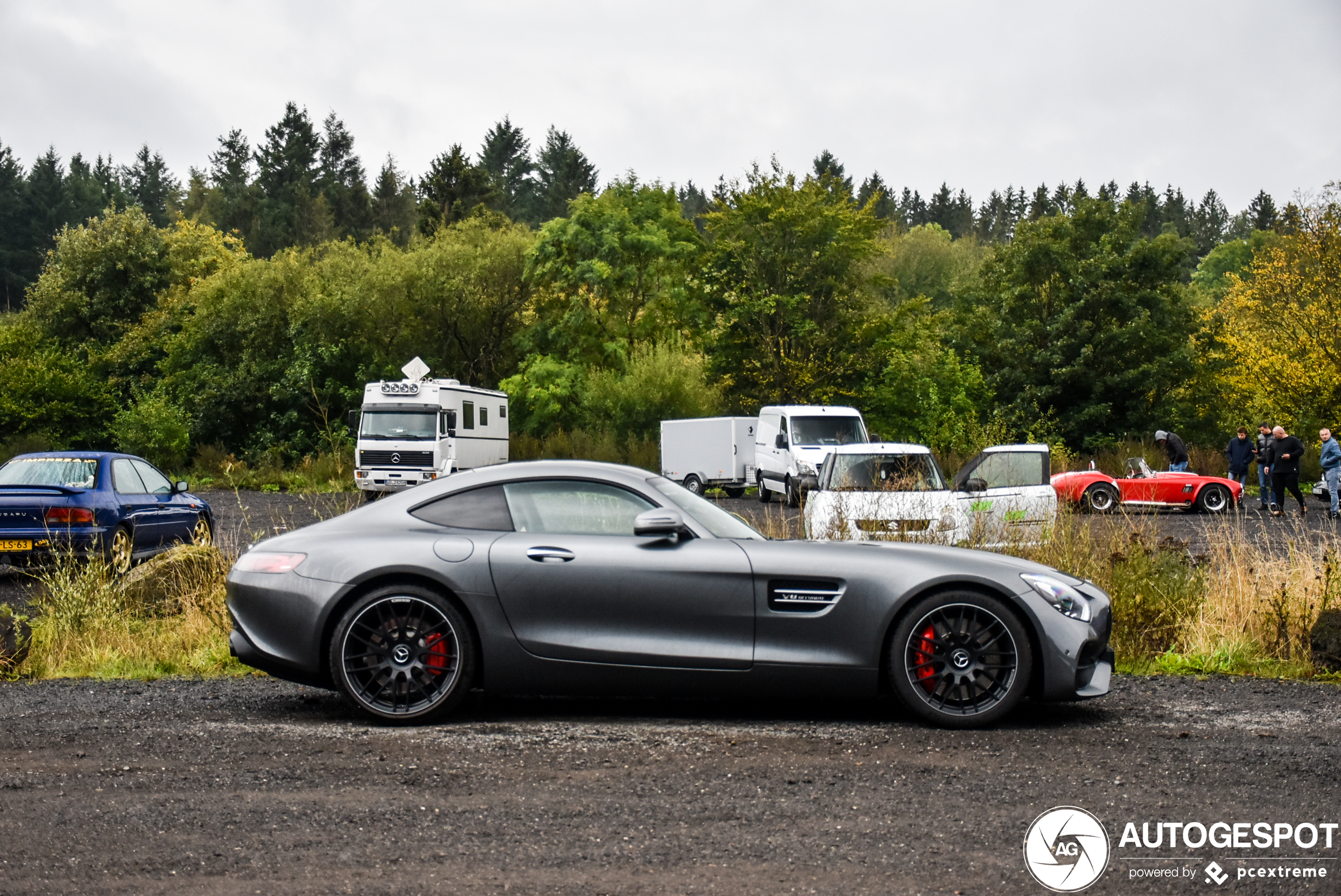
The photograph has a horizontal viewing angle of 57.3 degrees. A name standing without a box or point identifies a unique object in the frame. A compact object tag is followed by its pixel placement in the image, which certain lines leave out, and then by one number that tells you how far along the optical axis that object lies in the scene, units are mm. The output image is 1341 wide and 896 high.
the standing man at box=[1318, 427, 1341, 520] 24750
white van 26672
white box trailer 32031
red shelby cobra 25188
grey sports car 6070
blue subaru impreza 12766
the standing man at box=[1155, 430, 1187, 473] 27047
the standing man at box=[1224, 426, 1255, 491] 27234
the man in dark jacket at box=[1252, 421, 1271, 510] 24422
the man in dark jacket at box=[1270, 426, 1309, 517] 23922
